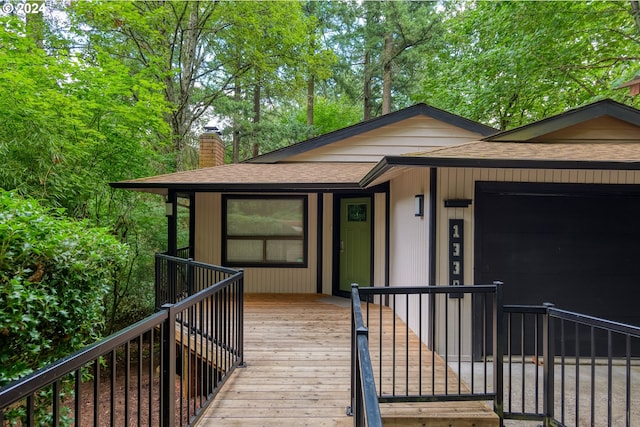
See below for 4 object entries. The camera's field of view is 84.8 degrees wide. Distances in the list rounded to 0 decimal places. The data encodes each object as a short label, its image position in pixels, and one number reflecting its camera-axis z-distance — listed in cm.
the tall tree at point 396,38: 1338
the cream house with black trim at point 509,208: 403
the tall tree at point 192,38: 1077
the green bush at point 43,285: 252
